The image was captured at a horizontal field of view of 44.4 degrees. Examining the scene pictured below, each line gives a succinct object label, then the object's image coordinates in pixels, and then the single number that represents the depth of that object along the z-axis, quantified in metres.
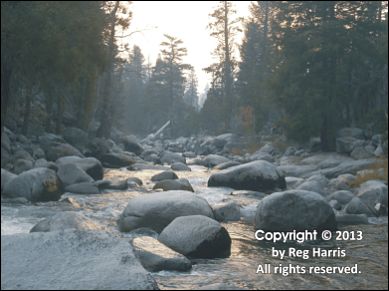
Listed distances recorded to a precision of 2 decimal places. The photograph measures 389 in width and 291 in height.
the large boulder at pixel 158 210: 7.59
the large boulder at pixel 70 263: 4.17
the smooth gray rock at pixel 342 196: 10.76
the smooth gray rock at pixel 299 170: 16.90
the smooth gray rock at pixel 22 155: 14.81
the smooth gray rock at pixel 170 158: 24.31
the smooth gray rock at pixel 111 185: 12.12
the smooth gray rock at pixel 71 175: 12.20
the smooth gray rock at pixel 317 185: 12.04
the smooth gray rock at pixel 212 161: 22.74
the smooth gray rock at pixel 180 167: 19.62
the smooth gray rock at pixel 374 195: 10.18
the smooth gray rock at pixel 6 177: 10.20
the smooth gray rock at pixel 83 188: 11.41
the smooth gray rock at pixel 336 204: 10.28
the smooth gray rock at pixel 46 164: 13.33
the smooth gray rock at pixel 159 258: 5.37
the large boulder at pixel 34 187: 9.78
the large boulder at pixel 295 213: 7.82
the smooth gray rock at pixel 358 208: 9.56
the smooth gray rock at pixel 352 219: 8.76
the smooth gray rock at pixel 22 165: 13.11
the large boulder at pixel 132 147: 28.88
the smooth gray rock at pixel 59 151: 17.25
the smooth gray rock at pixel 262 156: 23.00
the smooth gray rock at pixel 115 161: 19.86
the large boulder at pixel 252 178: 13.31
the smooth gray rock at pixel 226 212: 8.88
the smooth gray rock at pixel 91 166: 13.68
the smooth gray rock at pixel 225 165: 20.45
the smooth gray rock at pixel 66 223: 6.27
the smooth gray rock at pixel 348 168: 15.21
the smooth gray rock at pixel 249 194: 11.98
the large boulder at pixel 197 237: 6.18
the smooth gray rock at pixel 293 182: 13.93
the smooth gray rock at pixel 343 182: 12.80
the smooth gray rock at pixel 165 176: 14.41
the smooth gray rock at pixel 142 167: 18.62
